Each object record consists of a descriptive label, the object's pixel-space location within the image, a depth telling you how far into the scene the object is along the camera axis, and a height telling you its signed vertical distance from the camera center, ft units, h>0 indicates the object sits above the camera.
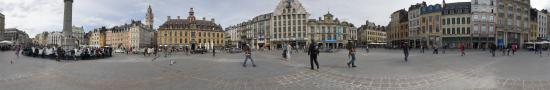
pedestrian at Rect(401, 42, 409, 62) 64.43 -0.54
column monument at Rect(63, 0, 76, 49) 113.60 +7.98
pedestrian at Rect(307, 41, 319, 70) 44.62 -0.86
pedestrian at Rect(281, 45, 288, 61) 85.20 -1.60
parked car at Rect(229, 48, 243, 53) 141.64 -2.03
